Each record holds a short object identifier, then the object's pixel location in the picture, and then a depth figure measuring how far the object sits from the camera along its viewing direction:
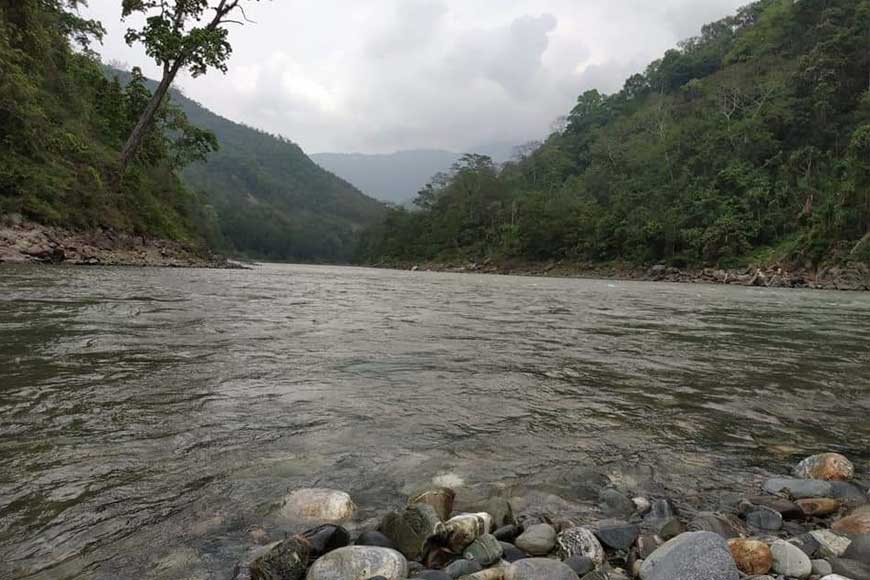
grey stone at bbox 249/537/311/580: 1.77
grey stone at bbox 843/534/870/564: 2.05
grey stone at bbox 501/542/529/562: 2.07
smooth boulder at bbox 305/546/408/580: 1.81
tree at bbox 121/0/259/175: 19.06
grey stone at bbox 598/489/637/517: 2.46
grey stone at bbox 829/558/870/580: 1.96
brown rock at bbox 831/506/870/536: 2.29
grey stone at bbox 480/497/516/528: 2.31
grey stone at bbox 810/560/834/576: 2.00
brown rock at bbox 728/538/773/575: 1.99
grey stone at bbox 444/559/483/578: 1.92
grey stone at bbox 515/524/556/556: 2.13
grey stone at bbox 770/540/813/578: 2.00
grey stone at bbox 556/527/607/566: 2.08
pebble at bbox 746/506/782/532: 2.38
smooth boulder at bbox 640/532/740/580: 1.86
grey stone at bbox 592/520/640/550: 2.16
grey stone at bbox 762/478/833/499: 2.61
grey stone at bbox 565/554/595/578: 1.99
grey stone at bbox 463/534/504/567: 2.05
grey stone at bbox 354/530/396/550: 2.03
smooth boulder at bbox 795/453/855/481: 2.83
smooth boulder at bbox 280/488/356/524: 2.25
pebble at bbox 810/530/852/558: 2.15
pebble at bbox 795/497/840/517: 2.49
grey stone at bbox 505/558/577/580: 1.86
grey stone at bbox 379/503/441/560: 2.02
